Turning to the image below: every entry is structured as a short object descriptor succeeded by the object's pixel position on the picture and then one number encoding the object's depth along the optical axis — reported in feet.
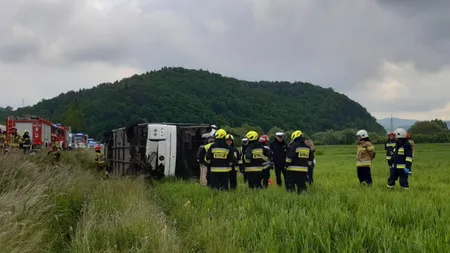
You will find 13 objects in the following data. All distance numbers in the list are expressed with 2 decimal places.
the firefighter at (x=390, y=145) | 47.83
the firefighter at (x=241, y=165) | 42.58
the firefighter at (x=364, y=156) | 39.17
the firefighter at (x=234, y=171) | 36.41
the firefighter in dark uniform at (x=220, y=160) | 34.37
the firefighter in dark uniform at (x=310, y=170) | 45.18
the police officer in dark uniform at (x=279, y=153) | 42.88
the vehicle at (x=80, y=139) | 159.63
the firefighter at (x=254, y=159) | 36.29
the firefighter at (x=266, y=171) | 39.70
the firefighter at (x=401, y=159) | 36.42
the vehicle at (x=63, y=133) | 109.11
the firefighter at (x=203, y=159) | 38.63
